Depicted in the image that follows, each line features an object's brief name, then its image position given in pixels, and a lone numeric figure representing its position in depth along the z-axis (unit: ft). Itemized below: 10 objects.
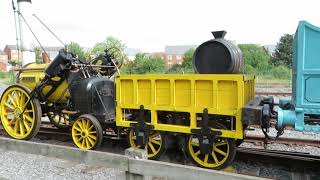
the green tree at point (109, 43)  300.69
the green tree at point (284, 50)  209.03
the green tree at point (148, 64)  141.39
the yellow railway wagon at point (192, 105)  17.87
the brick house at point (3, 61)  378.67
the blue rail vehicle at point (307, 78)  15.83
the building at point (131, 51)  458.99
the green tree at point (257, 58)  211.25
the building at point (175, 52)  412.46
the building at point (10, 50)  441.89
